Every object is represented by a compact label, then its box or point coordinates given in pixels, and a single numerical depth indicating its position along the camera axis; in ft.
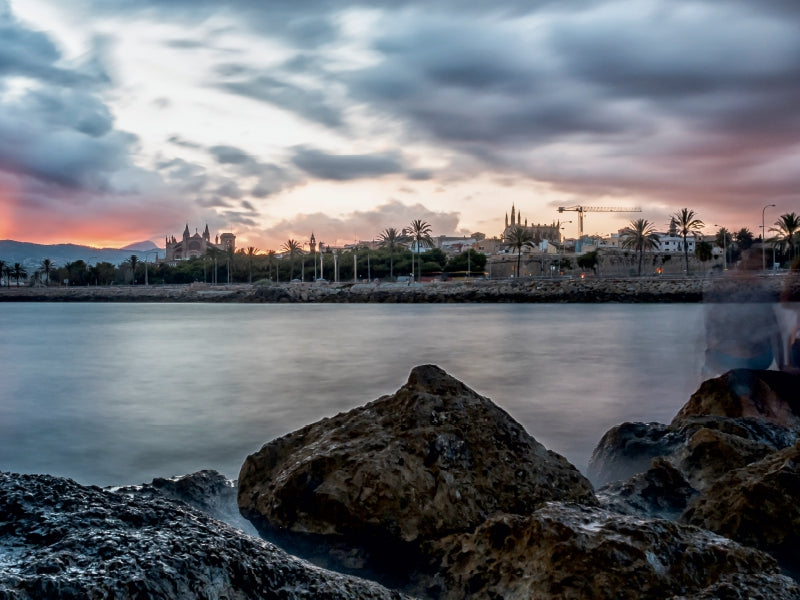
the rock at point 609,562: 8.32
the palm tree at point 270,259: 420.36
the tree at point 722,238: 391.28
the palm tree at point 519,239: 333.42
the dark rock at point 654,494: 14.73
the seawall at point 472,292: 276.41
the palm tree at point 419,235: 375.45
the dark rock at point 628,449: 19.56
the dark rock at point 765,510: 11.98
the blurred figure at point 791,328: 25.80
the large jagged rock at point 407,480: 11.80
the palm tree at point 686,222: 307.99
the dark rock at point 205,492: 14.25
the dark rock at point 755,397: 22.77
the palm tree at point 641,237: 334.44
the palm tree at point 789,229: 270.46
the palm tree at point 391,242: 365.10
